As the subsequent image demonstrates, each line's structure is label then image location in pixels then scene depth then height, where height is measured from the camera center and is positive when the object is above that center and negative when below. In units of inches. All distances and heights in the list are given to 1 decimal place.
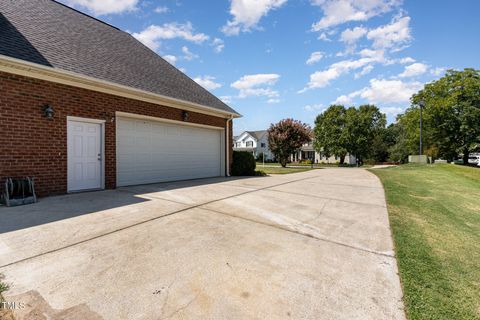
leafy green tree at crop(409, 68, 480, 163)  968.3 +182.1
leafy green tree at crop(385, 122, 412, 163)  1524.4 +99.9
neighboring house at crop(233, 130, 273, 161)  1901.9 +118.5
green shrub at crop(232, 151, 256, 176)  476.4 -16.1
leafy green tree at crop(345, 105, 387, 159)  1342.3 +133.8
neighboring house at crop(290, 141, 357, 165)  1677.2 -7.2
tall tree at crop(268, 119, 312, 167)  876.0 +76.3
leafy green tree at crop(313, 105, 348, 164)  1388.5 +144.9
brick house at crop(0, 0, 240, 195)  216.4 +57.4
